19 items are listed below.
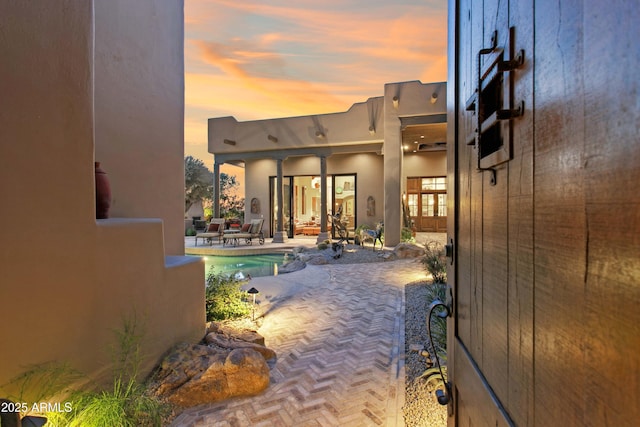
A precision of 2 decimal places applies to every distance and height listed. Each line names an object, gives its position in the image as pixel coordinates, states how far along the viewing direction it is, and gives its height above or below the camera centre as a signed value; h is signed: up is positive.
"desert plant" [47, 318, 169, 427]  1.83 -1.27
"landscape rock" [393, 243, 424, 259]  9.48 -1.28
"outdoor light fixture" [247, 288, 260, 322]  4.50 -1.23
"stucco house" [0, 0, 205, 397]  1.80 -0.10
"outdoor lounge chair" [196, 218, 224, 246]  12.82 -0.88
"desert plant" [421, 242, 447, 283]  5.75 -1.10
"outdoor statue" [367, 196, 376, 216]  14.08 +0.17
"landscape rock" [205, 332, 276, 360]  3.34 -1.54
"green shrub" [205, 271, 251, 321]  4.59 -1.40
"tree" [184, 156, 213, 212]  20.61 +1.85
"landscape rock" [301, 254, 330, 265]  9.07 -1.49
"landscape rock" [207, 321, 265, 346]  3.62 -1.55
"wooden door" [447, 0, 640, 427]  0.45 -0.01
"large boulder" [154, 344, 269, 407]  2.68 -1.52
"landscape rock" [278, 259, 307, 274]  8.82 -1.68
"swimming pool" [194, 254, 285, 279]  9.19 -1.81
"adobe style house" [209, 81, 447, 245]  10.77 +2.43
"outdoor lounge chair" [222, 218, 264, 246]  12.72 -1.02
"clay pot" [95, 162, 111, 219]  2.87 +0.14
